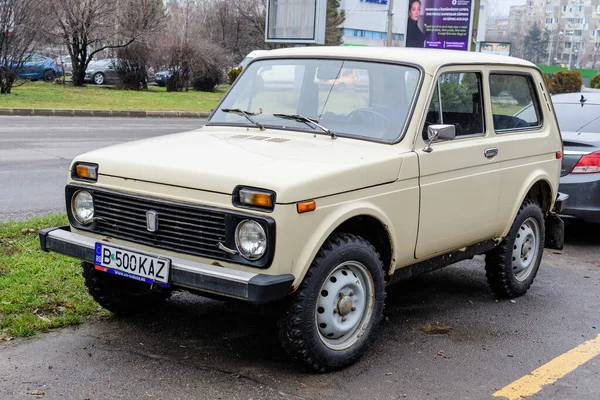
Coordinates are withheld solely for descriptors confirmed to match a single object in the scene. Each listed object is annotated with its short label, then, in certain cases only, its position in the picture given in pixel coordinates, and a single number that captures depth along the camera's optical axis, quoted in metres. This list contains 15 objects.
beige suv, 4.11
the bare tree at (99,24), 30.66
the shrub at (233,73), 35.97
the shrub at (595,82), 47.97
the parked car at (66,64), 37.21
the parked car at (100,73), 37.00
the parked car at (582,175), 8.12
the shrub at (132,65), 33.75
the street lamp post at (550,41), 127.05
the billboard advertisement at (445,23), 27.55
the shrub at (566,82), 43.50
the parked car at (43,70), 31.18
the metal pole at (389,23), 39.88
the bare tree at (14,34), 24.86
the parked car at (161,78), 41.60
